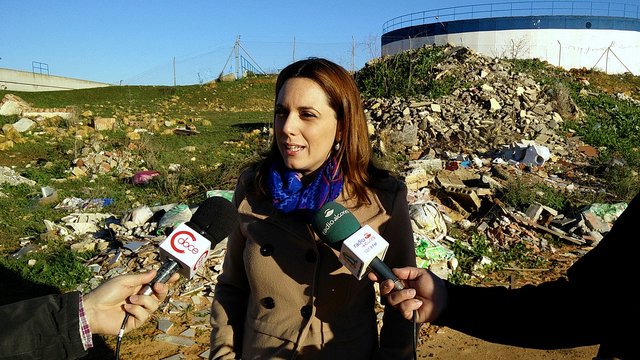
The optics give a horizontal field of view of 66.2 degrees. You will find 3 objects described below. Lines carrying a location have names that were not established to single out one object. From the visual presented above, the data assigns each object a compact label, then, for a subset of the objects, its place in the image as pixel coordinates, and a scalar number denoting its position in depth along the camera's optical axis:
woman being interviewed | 2.04
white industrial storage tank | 28.94
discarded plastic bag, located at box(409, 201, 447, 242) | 6.57
